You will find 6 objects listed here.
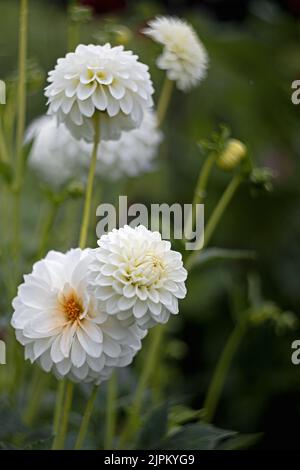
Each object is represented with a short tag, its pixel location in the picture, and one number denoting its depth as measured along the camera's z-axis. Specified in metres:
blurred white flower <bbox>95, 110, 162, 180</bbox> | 1.68
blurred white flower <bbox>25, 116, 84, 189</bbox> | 1.69
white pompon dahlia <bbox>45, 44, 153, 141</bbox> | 1.41
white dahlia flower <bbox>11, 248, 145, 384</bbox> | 1.35
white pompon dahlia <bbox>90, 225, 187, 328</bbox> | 1.32
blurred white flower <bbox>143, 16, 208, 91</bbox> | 1.57
